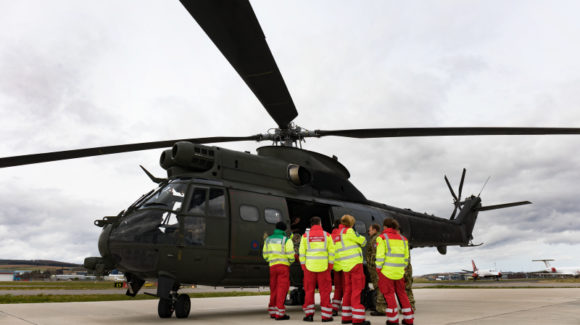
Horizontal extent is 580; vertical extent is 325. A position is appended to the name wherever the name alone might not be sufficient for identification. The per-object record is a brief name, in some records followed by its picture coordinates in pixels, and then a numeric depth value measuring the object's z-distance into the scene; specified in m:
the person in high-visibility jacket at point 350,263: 6.70
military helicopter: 6.54
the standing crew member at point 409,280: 8.29
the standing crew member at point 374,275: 8.41
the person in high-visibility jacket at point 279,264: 7.56
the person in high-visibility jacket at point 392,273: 6.30
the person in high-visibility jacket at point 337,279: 7.16
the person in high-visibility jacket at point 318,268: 7.11
